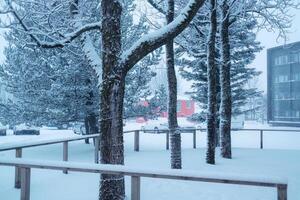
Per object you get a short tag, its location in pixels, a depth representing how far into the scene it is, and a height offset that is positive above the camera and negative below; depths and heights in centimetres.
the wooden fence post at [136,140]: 1602 -109
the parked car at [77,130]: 2881 -114
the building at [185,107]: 6538 +165
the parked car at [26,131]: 3562 -149
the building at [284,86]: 5309 +468
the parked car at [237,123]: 4193 -80
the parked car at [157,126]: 3511 -98
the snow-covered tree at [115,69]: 679 +89
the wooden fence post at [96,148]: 1159 -102
